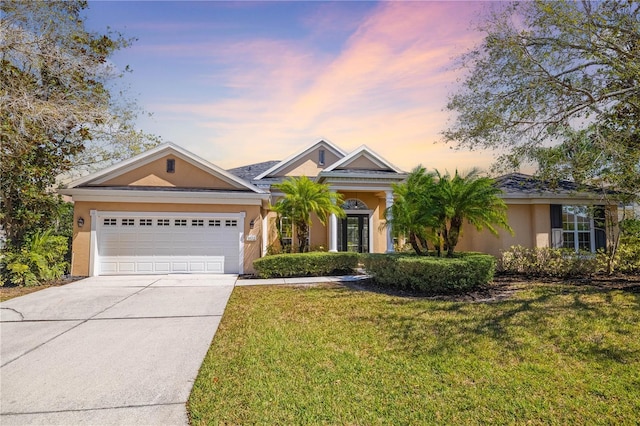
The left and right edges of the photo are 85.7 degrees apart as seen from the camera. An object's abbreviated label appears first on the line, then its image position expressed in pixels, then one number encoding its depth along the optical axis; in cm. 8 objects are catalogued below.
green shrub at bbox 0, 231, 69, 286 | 1104
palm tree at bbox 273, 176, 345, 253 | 1359
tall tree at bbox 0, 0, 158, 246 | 1179
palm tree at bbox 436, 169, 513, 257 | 980
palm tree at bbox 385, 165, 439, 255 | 1028
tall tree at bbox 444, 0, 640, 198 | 1013
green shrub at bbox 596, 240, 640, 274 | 1214
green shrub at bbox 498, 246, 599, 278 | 1188
